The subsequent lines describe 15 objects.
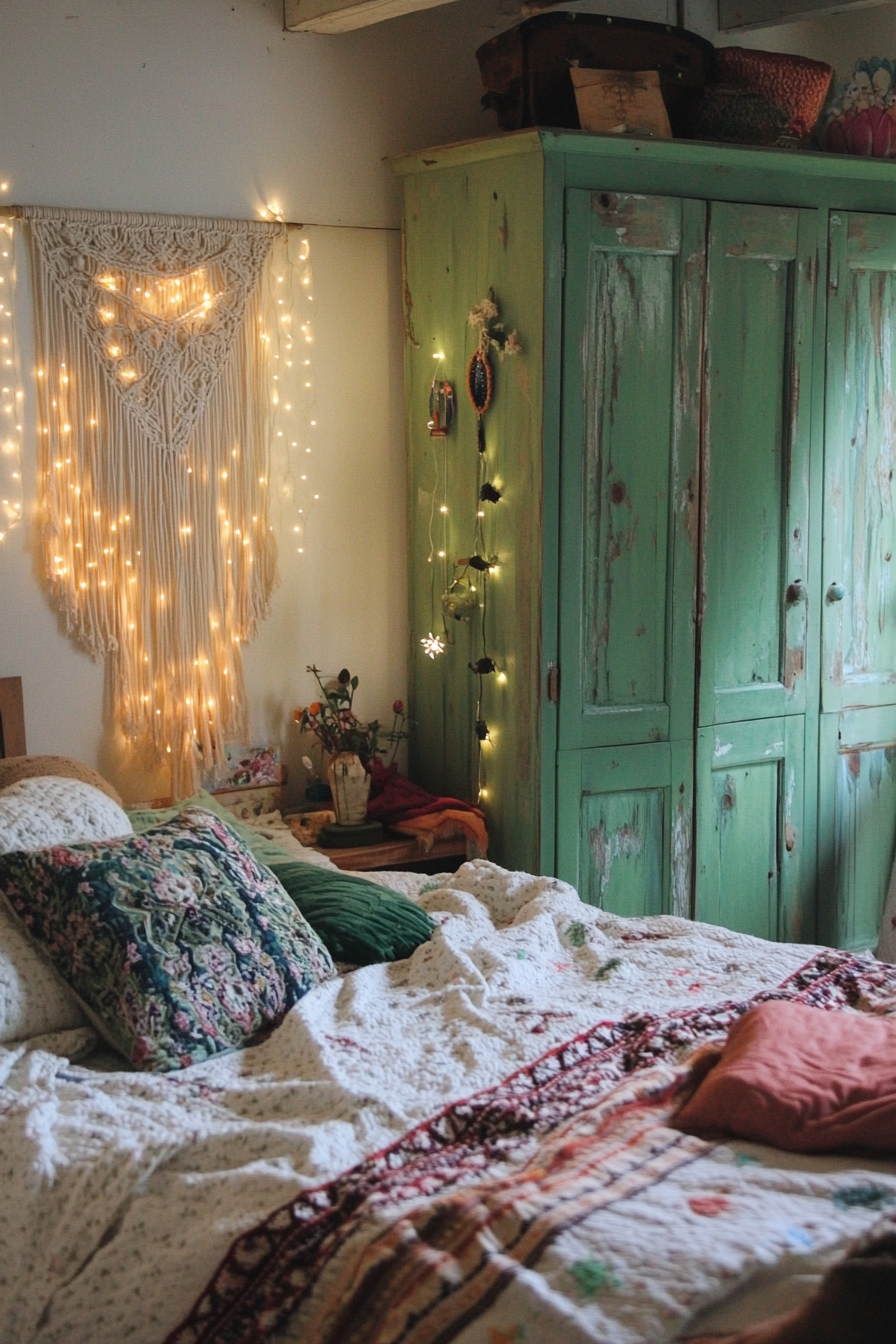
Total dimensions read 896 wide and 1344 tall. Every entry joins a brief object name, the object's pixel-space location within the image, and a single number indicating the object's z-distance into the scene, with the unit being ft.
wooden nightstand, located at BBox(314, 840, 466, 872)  10.42
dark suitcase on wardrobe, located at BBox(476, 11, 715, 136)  10.18
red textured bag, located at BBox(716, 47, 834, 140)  10.91
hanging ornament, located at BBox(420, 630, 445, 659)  11.33
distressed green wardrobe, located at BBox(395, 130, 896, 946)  10.28
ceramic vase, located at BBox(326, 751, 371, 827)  10.69
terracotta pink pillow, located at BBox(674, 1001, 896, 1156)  5.31
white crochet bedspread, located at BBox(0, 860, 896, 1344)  4.69
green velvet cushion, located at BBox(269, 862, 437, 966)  7.64
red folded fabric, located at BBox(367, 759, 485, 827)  11.01
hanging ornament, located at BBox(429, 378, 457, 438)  11.02
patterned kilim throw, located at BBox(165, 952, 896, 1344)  4.65
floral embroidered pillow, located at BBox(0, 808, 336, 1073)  6.55
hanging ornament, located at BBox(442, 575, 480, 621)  10.97
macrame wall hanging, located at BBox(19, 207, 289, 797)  10.06
